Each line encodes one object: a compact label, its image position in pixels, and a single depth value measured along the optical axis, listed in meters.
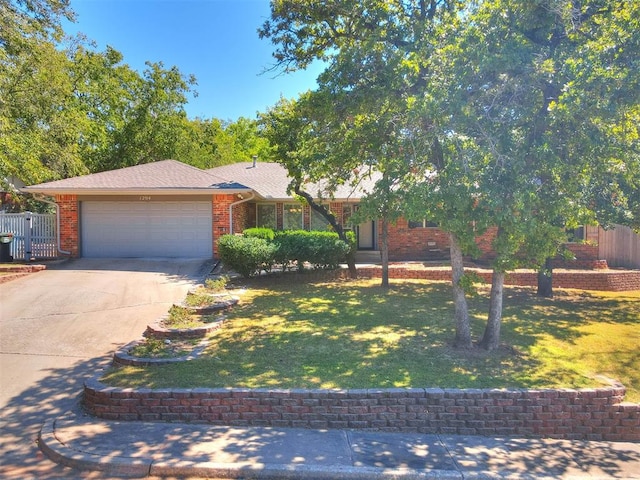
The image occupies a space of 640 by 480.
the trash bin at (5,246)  13.57
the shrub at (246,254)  11.16
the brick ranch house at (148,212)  14.07
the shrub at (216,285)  10.16
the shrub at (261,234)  13.17
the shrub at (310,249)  11.73
